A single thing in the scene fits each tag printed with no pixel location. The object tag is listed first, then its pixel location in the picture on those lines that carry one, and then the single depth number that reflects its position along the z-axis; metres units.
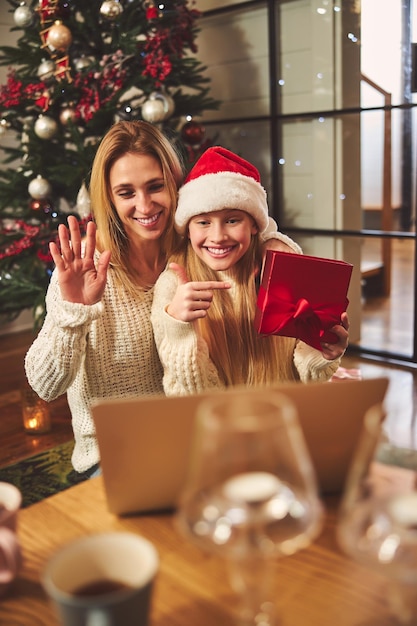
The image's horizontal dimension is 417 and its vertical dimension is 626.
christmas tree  2.82
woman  1.56
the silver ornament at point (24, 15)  2.82
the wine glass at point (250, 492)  0.50
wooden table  0.61
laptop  0.71
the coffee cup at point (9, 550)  0.66
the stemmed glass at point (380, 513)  0.52
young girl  1.40
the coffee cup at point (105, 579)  0.51
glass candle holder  2.82
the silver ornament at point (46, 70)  2.86
